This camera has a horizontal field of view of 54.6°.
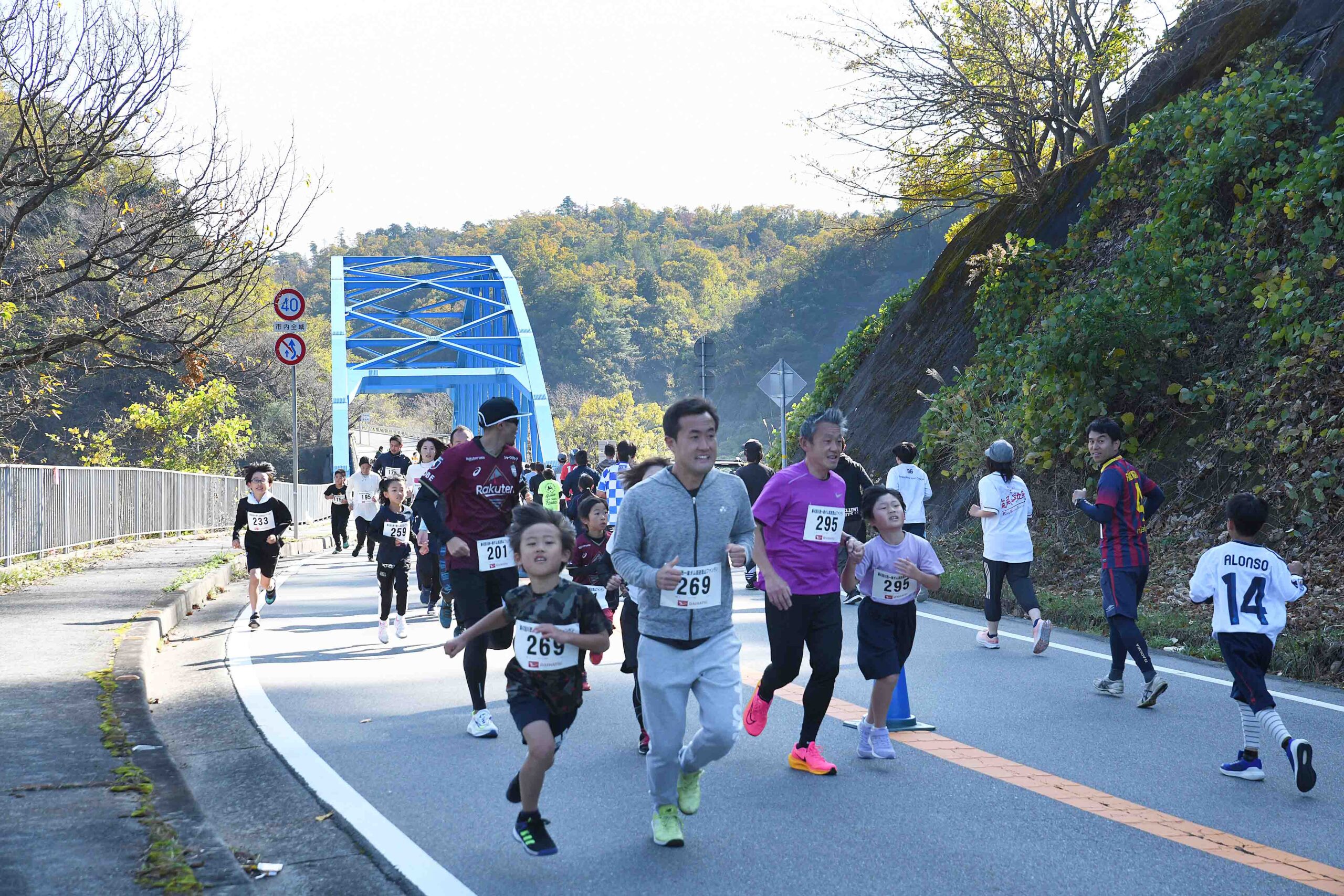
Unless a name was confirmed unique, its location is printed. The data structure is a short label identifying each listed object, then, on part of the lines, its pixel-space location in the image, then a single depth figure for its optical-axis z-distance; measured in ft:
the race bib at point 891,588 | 21.31
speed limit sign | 70.90
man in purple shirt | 19.72
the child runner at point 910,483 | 42.09
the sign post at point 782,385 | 72.79
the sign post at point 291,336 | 71.05
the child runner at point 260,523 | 38.81
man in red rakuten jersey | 23.90
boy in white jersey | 19.92
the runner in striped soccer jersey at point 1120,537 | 25.94
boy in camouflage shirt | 15.46
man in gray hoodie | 16.01
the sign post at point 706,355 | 80.38
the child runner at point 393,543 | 36.32
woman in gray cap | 33.40
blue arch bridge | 153.48
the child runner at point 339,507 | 76.59
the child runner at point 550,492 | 59.57
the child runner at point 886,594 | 20.68
